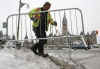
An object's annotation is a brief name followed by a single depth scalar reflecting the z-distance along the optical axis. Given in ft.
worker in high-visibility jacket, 12.75
